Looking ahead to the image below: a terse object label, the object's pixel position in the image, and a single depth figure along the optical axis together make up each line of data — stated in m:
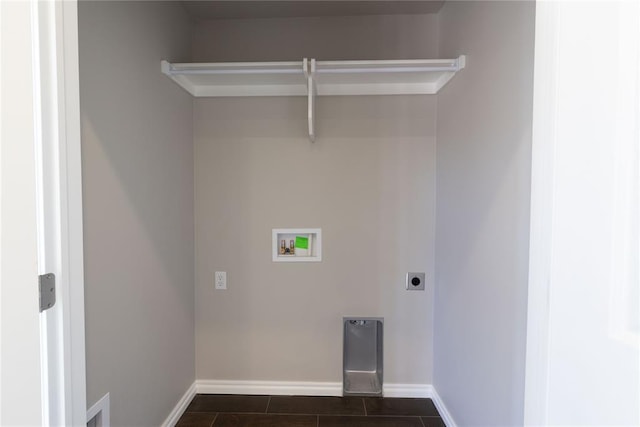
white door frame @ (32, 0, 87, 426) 0.69
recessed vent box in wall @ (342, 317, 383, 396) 2.09
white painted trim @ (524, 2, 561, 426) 0.60
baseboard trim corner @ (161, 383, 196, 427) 1.80
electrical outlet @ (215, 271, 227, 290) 2.11
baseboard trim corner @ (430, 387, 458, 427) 1.78
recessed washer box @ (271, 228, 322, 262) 2.09
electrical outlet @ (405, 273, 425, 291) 2.07
